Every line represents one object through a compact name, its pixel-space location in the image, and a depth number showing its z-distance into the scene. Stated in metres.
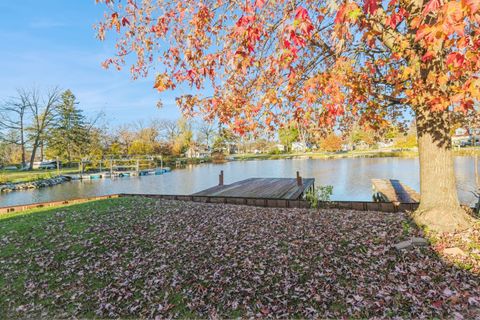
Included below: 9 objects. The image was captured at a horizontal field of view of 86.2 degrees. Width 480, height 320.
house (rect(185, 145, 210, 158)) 53.72
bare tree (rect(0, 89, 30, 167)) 29.99
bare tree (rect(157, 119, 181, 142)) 51.69
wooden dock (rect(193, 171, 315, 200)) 9.45
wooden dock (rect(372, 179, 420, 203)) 8.90
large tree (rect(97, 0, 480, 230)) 1.99
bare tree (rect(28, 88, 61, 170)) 31.39
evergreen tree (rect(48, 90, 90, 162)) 32.91
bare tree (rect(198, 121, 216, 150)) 52.94
